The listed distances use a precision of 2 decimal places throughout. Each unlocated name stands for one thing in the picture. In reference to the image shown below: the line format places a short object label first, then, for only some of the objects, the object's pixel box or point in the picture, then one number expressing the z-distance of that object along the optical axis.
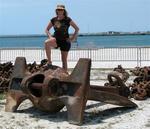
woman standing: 5.44
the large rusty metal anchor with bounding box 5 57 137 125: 4.84
